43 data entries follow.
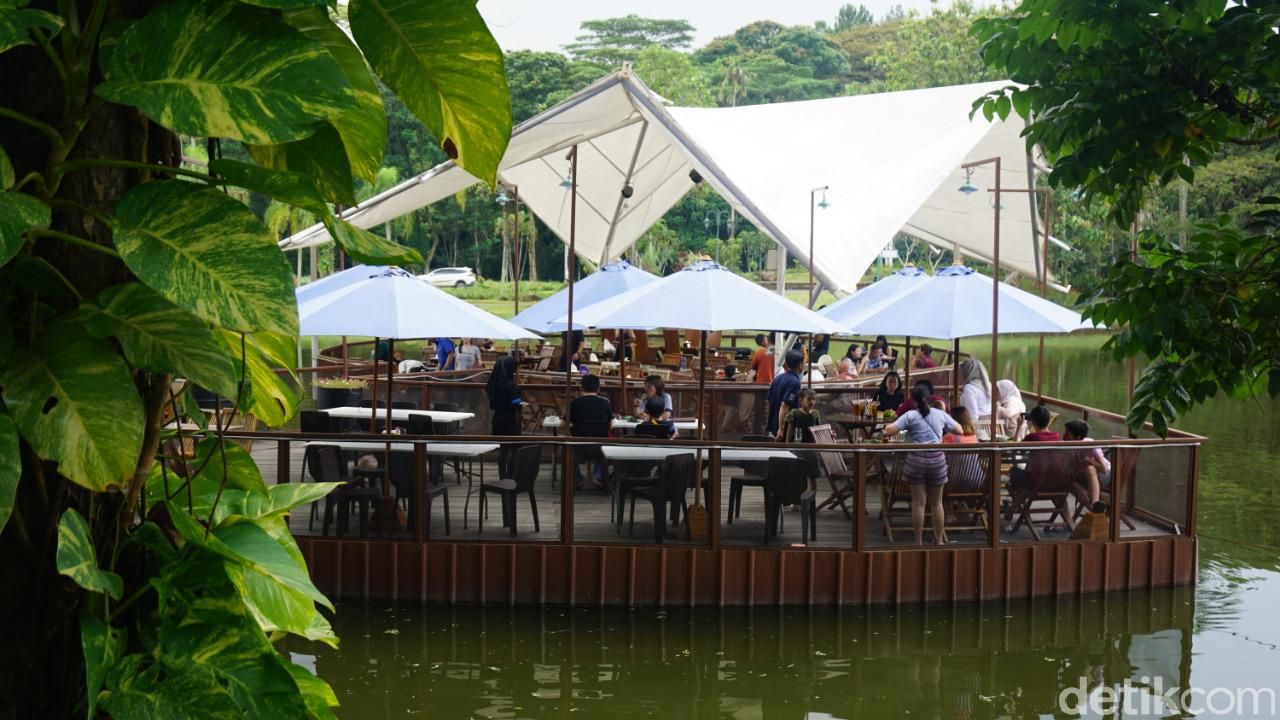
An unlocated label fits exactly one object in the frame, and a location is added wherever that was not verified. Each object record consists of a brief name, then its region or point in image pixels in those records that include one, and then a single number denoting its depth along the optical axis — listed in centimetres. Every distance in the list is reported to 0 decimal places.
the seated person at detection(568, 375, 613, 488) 1068
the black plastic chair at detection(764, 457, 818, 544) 915
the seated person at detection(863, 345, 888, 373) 1830
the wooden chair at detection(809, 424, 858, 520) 930
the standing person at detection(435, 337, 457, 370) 1856
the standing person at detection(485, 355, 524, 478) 1161
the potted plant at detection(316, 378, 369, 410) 1467
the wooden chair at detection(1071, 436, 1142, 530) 961
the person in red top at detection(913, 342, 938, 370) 1752
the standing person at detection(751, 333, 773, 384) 1502
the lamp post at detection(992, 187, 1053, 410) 1299
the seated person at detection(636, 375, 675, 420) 1203
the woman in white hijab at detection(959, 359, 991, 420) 1197
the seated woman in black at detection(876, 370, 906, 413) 1272
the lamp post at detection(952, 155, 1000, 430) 1096
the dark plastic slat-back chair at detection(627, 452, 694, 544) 925
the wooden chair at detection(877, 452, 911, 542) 937
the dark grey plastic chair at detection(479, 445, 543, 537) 920
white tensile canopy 1399
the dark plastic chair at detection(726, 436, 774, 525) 914
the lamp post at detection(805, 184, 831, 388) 1363
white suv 5352
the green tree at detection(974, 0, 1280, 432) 353
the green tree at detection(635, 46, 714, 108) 6066
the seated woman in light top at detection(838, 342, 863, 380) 1708
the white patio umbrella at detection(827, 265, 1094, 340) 1166
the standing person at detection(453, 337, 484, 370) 1770
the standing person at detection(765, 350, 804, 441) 1173
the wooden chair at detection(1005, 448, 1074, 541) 956
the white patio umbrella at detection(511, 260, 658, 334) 1471
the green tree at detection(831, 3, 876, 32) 11475
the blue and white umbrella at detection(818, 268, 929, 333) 1267
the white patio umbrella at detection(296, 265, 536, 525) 1080
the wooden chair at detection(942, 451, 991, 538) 936
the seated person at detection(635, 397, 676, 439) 1020
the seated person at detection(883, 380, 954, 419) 1087
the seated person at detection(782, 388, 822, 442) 1052
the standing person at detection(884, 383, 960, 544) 931
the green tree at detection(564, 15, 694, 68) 7531
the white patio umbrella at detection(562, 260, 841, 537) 1048
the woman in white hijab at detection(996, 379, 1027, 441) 1228
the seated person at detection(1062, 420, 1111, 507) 957
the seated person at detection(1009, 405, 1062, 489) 995
